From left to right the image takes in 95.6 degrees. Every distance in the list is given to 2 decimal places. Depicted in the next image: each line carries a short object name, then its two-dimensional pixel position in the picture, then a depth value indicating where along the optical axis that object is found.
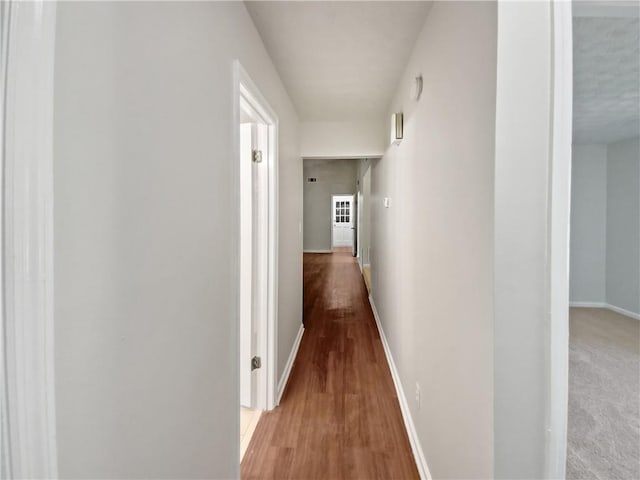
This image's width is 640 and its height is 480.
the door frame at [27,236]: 0.39
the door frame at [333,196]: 9.94
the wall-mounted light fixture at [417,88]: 1.63
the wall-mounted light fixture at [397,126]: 2.07
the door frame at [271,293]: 2.04
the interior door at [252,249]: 1.99
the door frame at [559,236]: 0.61
